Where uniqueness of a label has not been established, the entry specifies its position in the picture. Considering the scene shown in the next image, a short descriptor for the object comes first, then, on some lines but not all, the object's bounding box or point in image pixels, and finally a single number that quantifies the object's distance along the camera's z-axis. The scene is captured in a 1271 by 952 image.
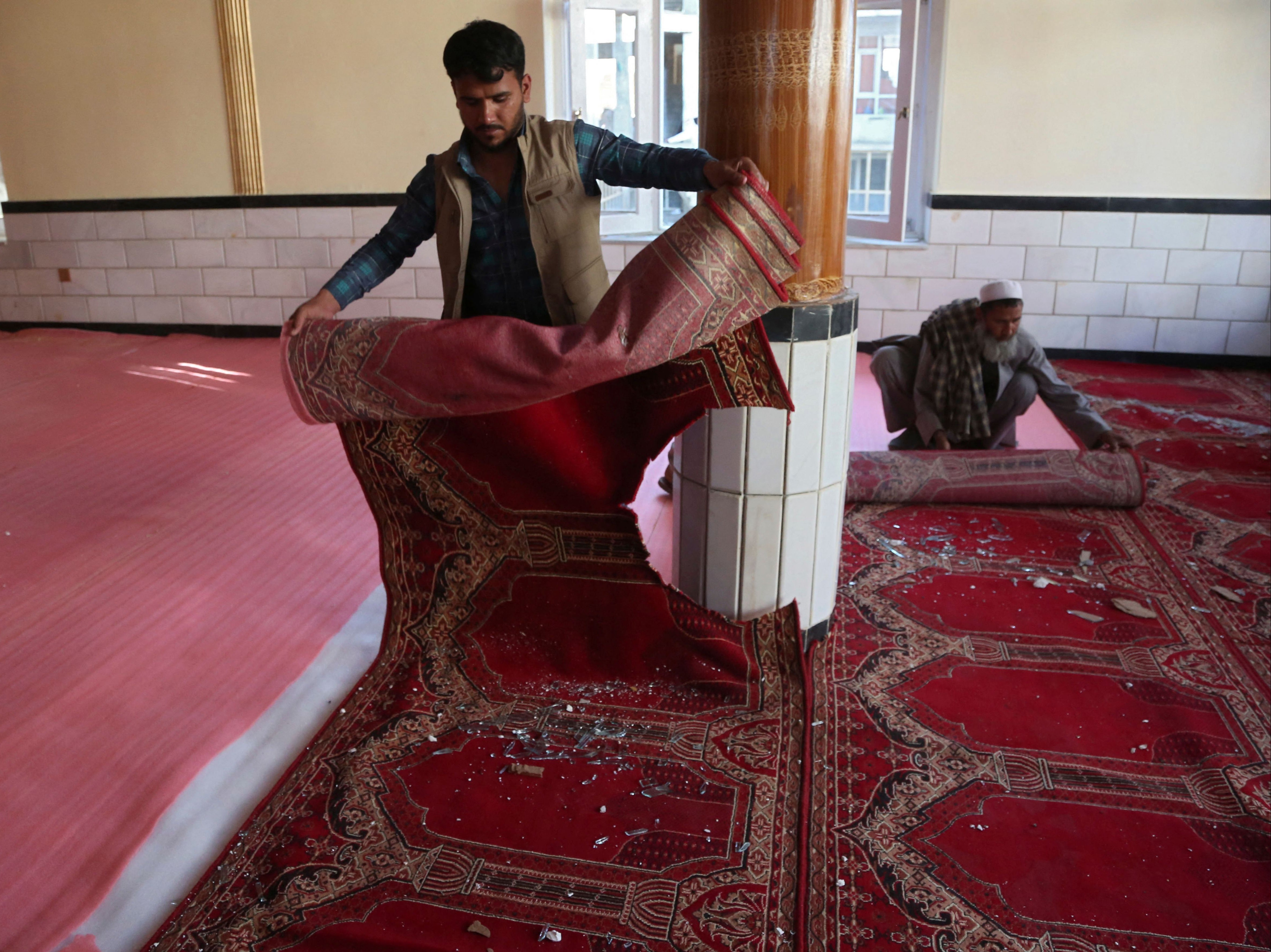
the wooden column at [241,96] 5.92
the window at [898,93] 5.29
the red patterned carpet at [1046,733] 1.66
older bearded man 3.64
